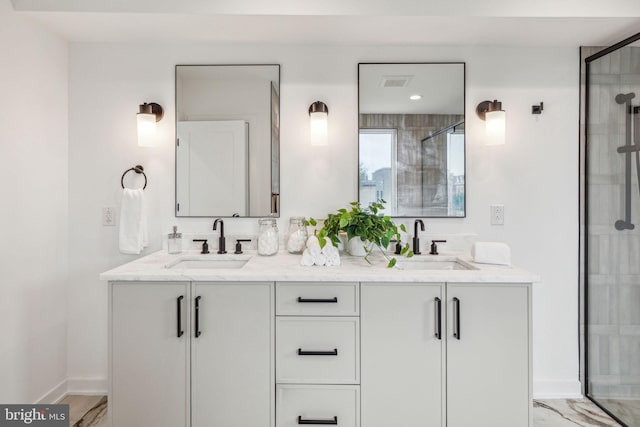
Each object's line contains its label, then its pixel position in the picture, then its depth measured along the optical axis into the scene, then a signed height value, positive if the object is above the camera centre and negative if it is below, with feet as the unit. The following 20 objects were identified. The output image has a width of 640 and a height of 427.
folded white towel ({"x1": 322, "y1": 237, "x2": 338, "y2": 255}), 5.73 -0.59
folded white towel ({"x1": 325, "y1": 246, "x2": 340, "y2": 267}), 5.68 -0.77
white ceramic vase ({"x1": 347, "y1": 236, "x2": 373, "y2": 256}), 6.53 -0.66
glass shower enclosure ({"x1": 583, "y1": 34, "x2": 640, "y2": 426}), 6.28 -0.33
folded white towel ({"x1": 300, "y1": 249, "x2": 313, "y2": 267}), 5.67 -0.79
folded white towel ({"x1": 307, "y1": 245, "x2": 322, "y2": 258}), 5.72 -0.64
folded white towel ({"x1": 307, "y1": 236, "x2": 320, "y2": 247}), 5.92 -0.52
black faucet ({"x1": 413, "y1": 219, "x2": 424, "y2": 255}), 6.84 -0.57
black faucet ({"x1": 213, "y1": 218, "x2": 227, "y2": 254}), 6.83 -0.60
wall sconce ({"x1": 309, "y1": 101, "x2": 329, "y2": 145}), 6.89 +1.74
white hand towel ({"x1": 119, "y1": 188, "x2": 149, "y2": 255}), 6.86 -0.26
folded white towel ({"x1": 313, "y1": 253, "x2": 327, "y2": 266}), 5.66 -0.79
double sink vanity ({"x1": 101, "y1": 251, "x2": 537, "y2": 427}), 5.16 -2.04
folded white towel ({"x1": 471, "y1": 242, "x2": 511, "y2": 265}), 5.80 -0.68
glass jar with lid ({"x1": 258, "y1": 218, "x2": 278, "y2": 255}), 6.64 -0.49
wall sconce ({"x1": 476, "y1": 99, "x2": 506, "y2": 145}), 6.79 +1.75
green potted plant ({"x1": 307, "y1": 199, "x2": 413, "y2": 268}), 6.04 -0.29
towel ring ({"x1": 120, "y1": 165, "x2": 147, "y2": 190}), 7.13 +0.81
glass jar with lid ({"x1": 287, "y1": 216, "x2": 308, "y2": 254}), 6.74 -0.50
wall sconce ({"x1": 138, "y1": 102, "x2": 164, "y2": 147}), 6.91 +1.66
